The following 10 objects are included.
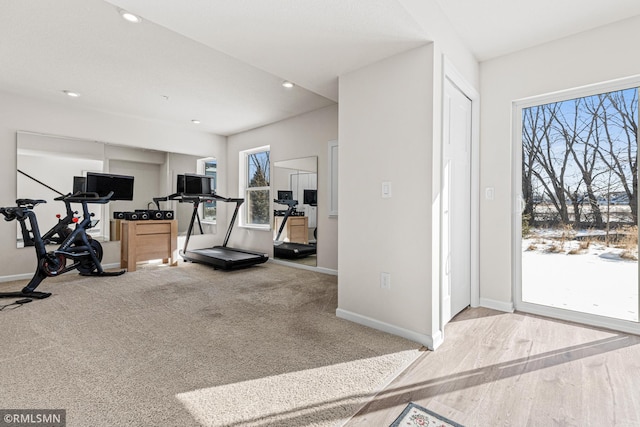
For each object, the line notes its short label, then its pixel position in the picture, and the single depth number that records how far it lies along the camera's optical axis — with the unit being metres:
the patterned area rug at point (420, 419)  1.40
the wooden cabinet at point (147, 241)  4.63
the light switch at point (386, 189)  2.38
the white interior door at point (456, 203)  2.41
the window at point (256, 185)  5.51
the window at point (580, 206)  2.43
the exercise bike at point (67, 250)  3.25
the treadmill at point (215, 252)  4.58
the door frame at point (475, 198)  2.96
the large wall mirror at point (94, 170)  4.12
